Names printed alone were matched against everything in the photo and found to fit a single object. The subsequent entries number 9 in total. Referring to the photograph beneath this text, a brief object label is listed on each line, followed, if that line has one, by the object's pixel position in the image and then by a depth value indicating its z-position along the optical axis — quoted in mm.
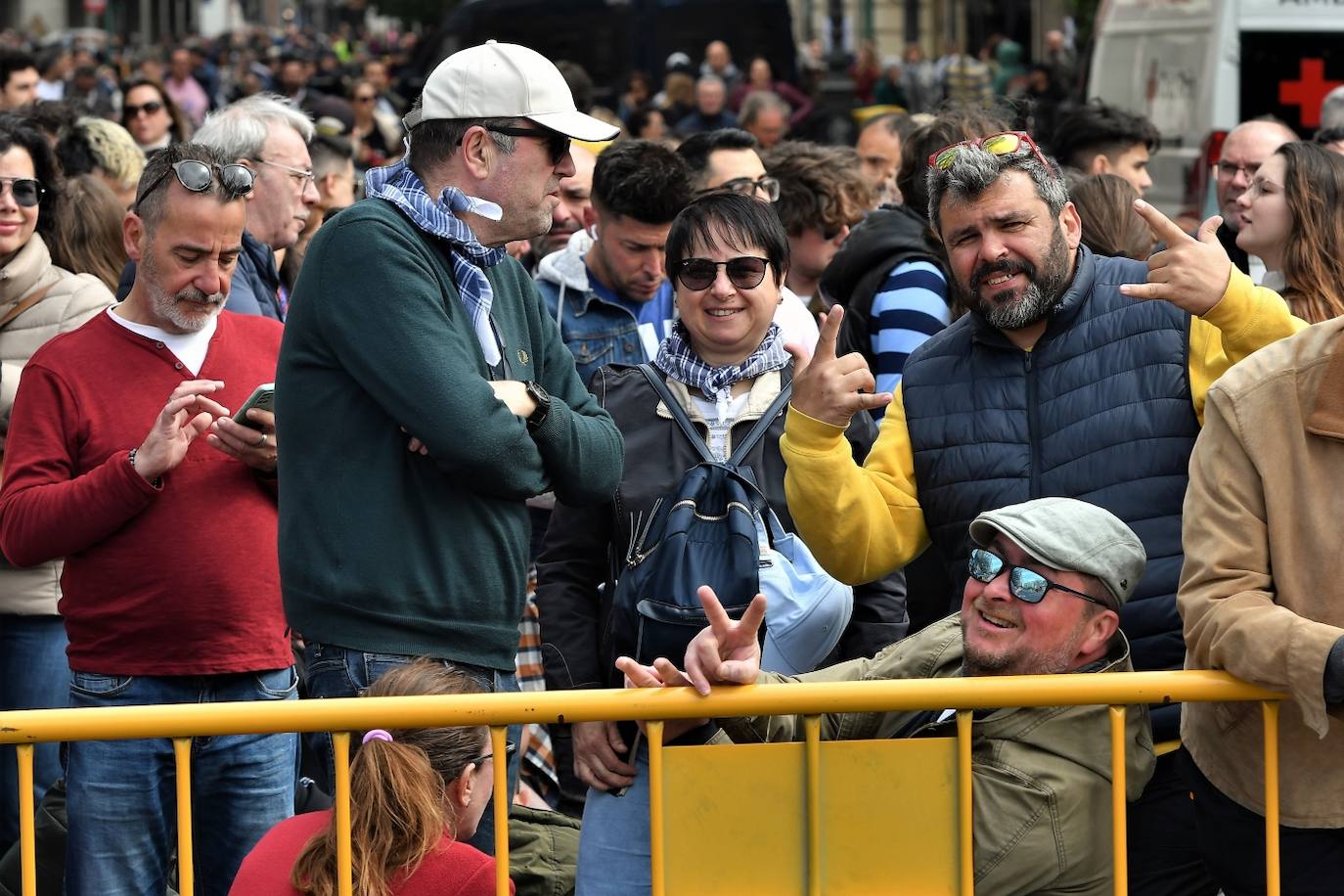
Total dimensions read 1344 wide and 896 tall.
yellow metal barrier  6105
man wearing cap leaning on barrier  6523
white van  20969
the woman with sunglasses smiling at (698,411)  8273
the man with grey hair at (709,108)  31437
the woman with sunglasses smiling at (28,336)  9648
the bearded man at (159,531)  7742
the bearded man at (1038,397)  7277
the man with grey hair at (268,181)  10742
